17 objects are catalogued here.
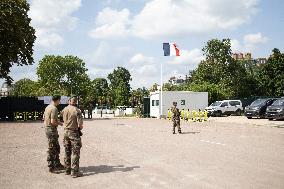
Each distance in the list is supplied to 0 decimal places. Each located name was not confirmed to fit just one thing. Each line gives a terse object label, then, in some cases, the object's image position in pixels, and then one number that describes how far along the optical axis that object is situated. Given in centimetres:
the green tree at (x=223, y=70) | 7381
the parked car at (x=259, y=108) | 3206
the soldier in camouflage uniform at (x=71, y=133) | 831
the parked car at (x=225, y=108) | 3972
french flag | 3709
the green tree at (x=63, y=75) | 9150
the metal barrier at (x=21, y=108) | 3741
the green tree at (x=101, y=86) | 13142
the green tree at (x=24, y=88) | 10416
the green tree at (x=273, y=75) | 6750
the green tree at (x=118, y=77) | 12244
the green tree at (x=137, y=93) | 6761
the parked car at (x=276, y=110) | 2780
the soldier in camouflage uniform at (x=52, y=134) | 882
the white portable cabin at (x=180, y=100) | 3959
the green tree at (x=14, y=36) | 3461
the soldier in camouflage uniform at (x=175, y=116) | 1886
